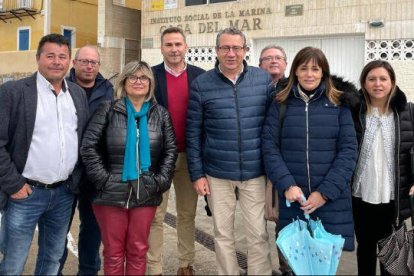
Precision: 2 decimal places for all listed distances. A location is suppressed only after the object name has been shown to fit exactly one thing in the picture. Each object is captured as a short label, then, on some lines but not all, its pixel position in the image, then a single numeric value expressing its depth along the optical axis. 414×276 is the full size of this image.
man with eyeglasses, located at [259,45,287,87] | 4.50
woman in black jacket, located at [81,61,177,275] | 3.33
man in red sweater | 4.02
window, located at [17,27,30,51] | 22.41
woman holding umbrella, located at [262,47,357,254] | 3.21
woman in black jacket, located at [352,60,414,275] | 3.42
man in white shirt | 3.10
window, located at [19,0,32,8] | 21.89
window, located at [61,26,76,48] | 22.47
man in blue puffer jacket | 3.53
